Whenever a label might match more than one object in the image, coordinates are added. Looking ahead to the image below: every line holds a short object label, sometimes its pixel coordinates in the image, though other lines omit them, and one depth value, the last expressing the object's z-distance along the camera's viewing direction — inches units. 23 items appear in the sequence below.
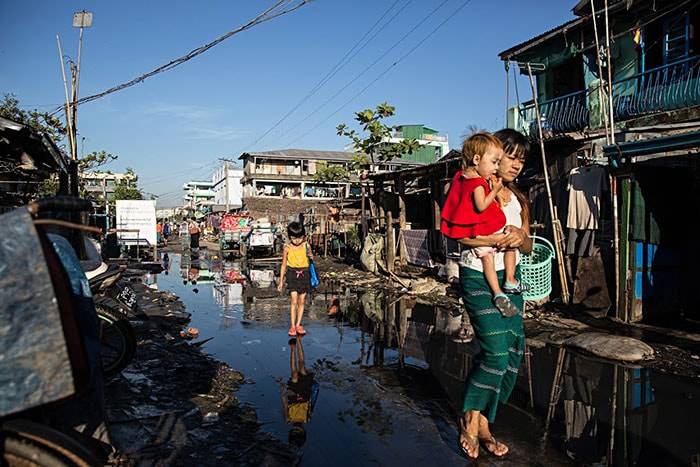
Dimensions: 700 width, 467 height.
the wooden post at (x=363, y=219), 727.1
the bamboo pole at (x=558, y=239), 379.2
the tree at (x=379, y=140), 853.8
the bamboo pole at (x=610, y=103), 361.2
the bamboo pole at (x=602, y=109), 396.3
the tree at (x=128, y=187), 1809.8
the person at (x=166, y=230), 1802.7
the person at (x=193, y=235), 1257.4
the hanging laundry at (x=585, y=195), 382.9
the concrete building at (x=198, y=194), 3343.0
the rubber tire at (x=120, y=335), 188.1
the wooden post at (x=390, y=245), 618.8
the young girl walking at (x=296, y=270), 303.4
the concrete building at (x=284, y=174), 2221.9
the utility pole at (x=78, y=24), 652.7
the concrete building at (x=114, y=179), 1882.4
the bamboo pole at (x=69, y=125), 610.2
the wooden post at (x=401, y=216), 636.1
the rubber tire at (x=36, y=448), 74.7
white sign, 905.5
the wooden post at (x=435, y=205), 607.8
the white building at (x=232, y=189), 2883.9
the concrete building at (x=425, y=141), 2175.2
